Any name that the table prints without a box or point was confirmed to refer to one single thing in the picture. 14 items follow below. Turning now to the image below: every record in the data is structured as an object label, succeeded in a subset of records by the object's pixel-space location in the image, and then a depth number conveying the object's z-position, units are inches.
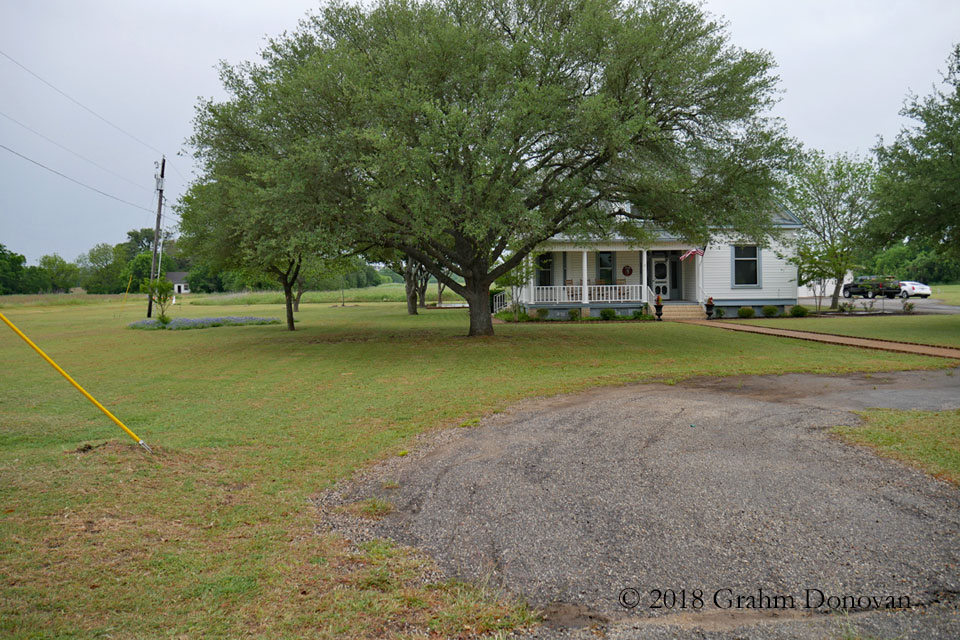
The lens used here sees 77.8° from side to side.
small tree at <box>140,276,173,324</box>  1128.2
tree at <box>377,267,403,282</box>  6362.7
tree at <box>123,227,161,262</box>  5196.9
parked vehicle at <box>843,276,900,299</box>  1628.9
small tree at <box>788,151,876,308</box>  1248.2
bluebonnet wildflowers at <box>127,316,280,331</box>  1114.8
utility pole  1332.4
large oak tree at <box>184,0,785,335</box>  535.5
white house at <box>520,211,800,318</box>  1110.4
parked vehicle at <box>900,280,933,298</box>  1668.3
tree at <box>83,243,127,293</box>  3436.3
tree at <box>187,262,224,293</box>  3887.8
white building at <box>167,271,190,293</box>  4536.7
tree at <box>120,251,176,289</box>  3802.2
